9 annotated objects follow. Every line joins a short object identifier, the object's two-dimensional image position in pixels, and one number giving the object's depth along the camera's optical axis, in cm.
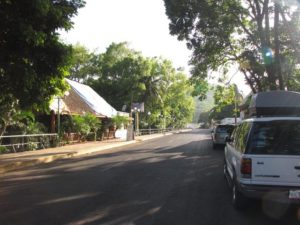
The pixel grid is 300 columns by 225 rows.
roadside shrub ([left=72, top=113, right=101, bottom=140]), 2352
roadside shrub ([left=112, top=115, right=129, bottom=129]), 3124
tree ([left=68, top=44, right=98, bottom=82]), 5030
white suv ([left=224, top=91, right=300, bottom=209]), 533
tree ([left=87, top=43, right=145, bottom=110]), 4548
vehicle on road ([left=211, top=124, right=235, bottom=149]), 1930
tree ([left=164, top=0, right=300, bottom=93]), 1812
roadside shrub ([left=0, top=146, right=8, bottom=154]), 1552
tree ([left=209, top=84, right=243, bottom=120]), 2706
